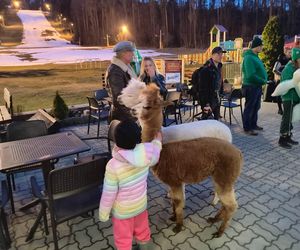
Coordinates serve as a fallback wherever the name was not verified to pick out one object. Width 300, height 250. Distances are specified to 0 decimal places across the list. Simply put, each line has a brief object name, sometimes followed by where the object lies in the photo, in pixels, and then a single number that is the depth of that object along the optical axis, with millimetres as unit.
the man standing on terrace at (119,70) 3143
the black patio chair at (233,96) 6129
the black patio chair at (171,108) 5480
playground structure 17625
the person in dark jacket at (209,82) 4404
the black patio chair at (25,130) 3391
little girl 1880
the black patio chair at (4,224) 2246
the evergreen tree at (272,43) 9867
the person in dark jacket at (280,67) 7113
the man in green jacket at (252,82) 5082
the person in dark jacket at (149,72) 4289
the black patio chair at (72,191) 2076
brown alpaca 2326
